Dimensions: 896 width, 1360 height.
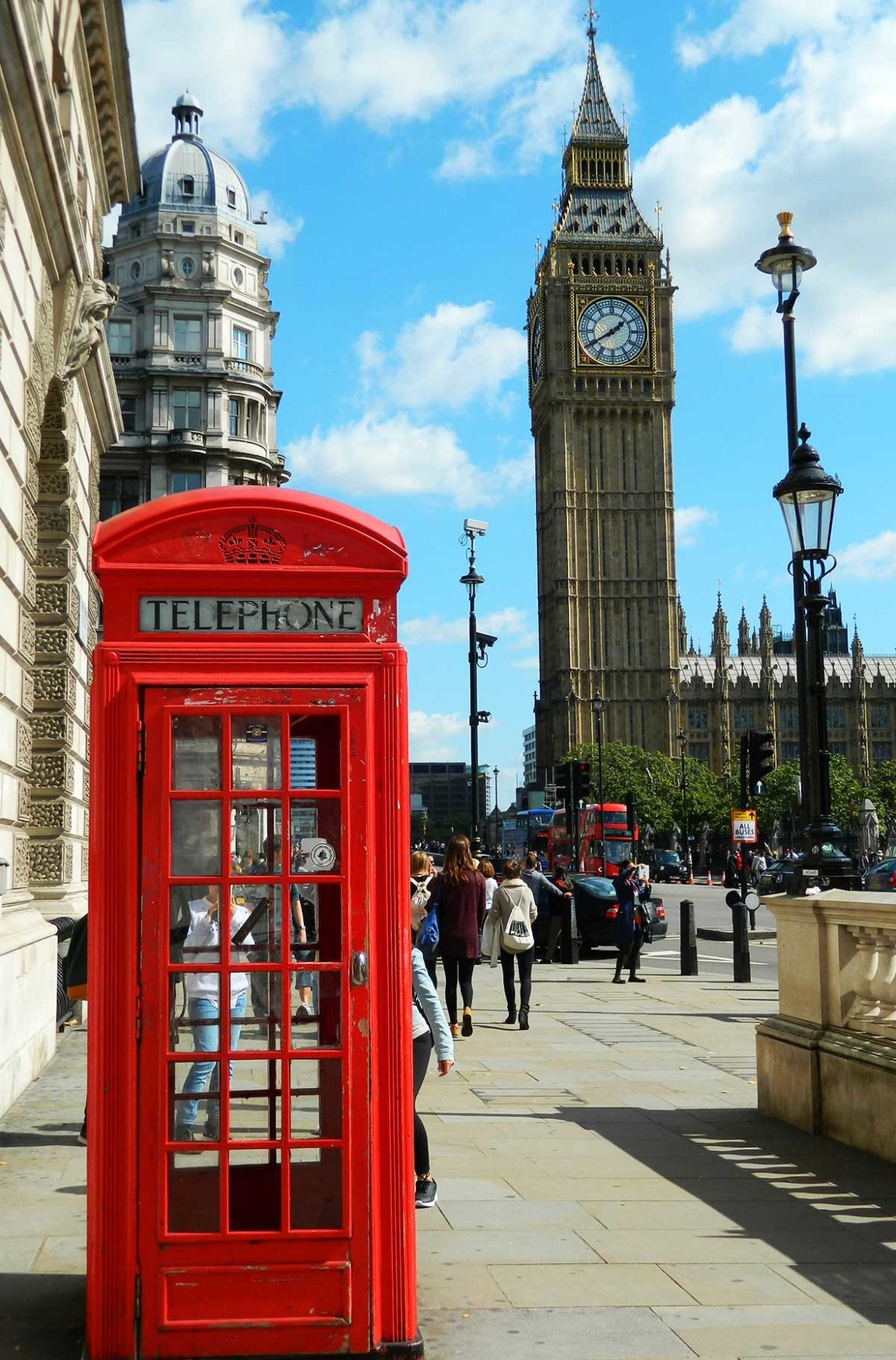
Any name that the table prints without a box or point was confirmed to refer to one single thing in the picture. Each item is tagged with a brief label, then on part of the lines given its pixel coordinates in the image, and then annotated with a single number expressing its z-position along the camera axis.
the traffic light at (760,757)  20.06
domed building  52.44
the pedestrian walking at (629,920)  19.20
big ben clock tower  111.12
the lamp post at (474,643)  32.62
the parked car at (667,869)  75.69
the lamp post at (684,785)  76.80
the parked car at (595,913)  24.91
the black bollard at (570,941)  23.25
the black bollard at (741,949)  19.09
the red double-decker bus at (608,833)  55.62
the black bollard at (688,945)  20.59
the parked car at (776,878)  44.31
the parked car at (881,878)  35.56
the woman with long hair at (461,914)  12.74
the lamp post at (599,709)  57.62
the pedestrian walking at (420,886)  7.80
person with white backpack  13.91
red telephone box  4.54
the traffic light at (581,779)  32.41
